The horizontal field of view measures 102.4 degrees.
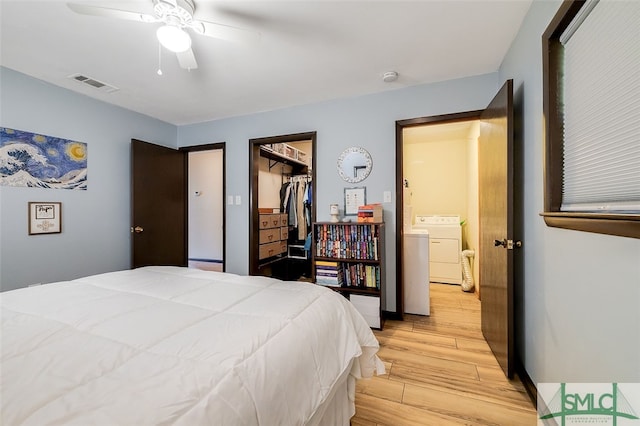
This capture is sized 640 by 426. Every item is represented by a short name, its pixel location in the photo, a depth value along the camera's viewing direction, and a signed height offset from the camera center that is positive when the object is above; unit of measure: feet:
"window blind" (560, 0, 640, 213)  2.63 +1.23
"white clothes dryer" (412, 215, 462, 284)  12.79 -2.03
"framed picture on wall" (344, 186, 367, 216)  9.24 +0.50
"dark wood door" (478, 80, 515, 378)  5.51 -0.32
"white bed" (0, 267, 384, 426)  1.92 -1.38
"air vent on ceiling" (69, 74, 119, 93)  7.86 +4.19
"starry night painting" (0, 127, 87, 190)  7.40 +1.67
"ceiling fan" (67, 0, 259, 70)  4.37 +3.44
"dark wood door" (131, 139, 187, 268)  10.25 +0.35
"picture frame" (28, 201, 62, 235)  7.88 -0.10
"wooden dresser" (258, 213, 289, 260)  11.98 -1.09
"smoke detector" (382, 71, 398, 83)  7.77 +4.19
